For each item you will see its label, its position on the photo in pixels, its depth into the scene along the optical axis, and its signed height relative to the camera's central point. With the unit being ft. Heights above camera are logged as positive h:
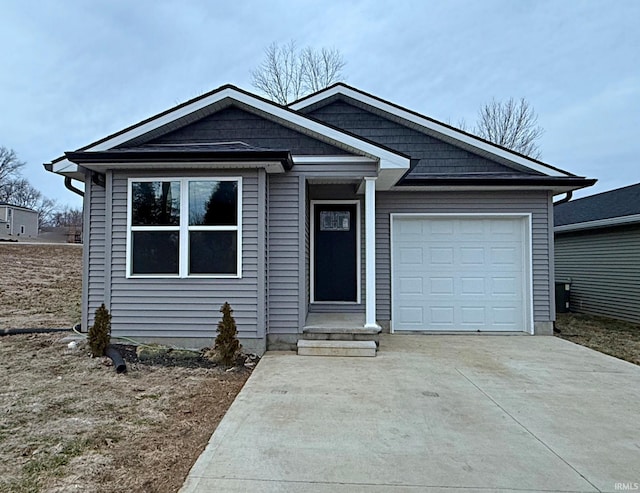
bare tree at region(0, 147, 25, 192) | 165.27 +39.72
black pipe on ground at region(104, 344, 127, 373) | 15.42 -3.97
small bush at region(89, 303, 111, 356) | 17.17 -3.17
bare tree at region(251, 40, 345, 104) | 63.93 +30.76
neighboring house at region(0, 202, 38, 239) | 123.03 +13.00
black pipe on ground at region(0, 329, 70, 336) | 21.31 -3.80
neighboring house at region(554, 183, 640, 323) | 30.73 +0.64
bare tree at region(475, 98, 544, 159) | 71.97 +24.70
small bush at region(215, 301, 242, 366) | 17.08 -3.40
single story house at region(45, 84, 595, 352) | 18.89 +2.58
